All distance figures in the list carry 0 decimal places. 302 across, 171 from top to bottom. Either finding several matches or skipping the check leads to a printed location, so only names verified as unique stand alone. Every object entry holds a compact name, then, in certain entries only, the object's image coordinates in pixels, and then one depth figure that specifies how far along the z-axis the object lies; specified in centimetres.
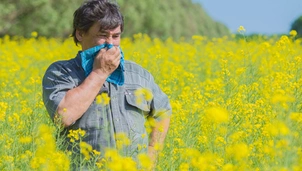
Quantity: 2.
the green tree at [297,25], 6557
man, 574
